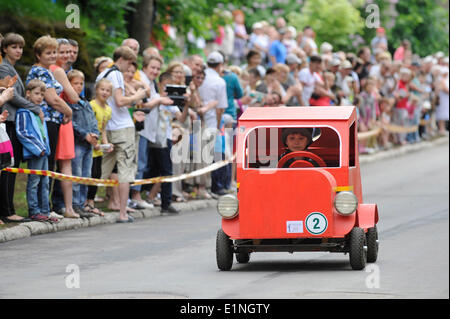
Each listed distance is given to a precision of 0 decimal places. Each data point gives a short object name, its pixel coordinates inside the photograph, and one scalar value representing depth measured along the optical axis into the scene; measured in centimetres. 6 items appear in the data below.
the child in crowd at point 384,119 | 3047
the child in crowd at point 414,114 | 3238
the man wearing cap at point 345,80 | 2764
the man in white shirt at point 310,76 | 2581
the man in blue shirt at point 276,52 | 2839
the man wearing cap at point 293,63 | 2528
